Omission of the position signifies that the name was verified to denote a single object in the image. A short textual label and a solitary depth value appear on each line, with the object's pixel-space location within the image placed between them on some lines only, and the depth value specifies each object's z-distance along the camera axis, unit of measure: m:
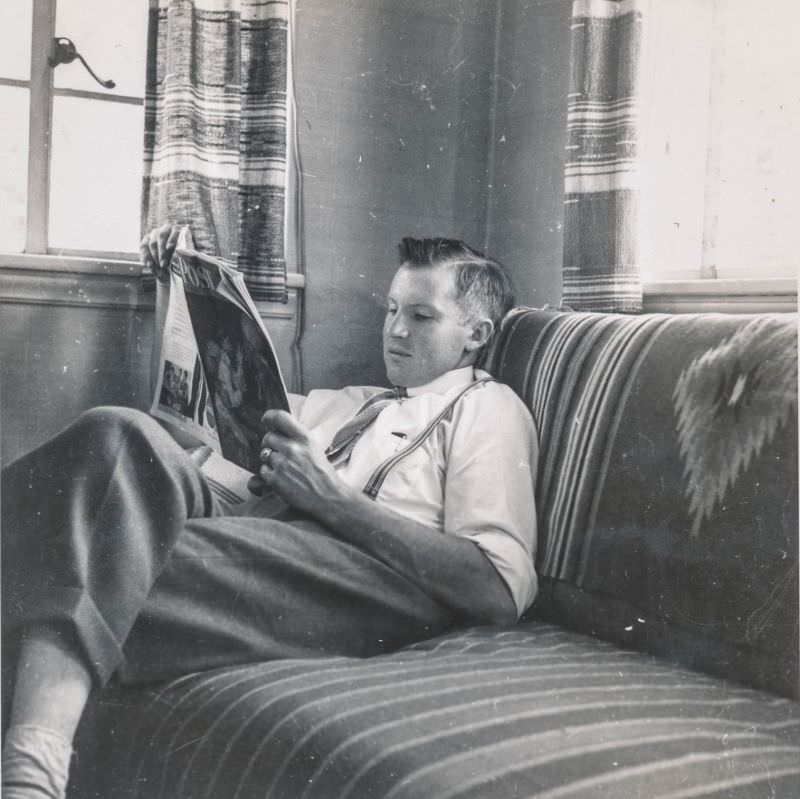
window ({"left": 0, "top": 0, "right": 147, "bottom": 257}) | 0.89
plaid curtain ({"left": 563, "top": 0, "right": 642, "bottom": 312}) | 1.39
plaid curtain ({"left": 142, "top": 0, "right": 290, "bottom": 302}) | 1.35
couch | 0.82
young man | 0.88
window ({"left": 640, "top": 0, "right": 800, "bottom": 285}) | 1.18
